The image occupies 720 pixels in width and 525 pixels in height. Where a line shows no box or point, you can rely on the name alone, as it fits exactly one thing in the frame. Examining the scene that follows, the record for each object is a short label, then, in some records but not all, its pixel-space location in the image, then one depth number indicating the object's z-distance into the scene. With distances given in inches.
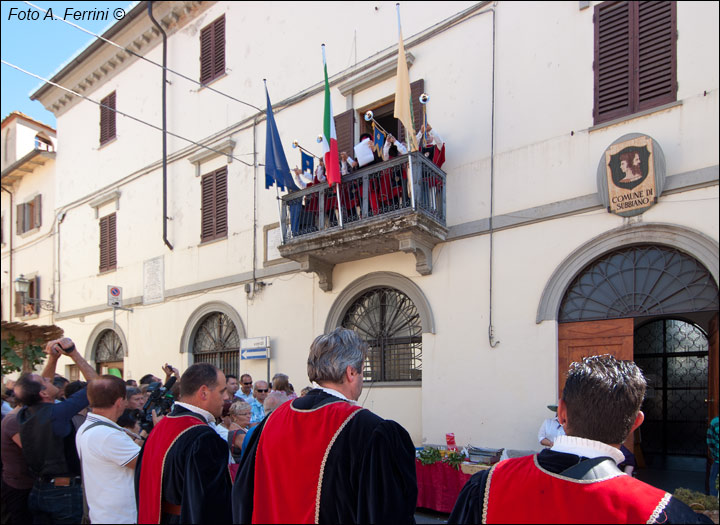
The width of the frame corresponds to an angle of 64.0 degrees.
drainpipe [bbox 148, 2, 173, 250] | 552.1
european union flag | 400.5
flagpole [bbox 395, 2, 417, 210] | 335.0
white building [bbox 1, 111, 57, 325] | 748.0
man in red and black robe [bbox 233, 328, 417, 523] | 98.3
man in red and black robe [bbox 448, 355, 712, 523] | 66.6
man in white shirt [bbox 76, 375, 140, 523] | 141.1
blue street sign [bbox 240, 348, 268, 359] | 454.0
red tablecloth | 292.4
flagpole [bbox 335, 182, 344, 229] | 369.0
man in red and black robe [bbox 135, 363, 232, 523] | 125.6
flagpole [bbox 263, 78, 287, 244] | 408.2
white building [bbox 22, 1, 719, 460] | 287.7
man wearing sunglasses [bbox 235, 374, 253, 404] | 364.2
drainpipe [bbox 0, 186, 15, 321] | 801.9
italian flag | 368.8
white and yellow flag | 335.9
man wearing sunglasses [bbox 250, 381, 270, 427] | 318.7
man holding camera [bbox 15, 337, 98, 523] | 165.3
